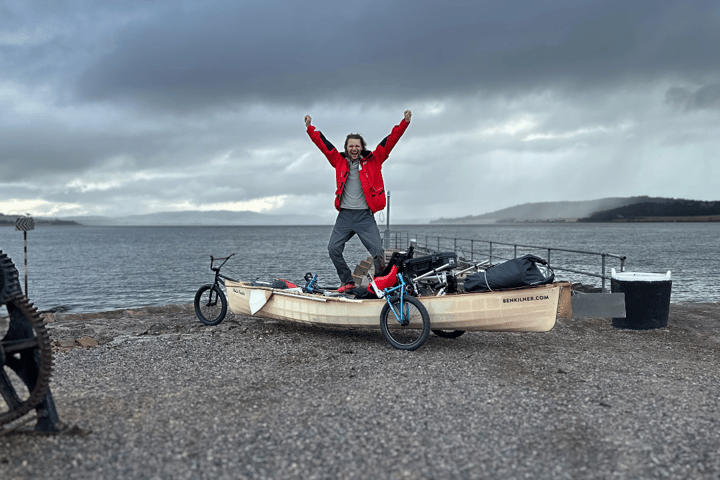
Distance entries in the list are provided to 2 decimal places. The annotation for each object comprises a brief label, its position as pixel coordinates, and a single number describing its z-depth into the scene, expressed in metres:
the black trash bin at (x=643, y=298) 8.05
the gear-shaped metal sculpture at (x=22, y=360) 3.78
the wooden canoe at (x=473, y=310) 6.21
